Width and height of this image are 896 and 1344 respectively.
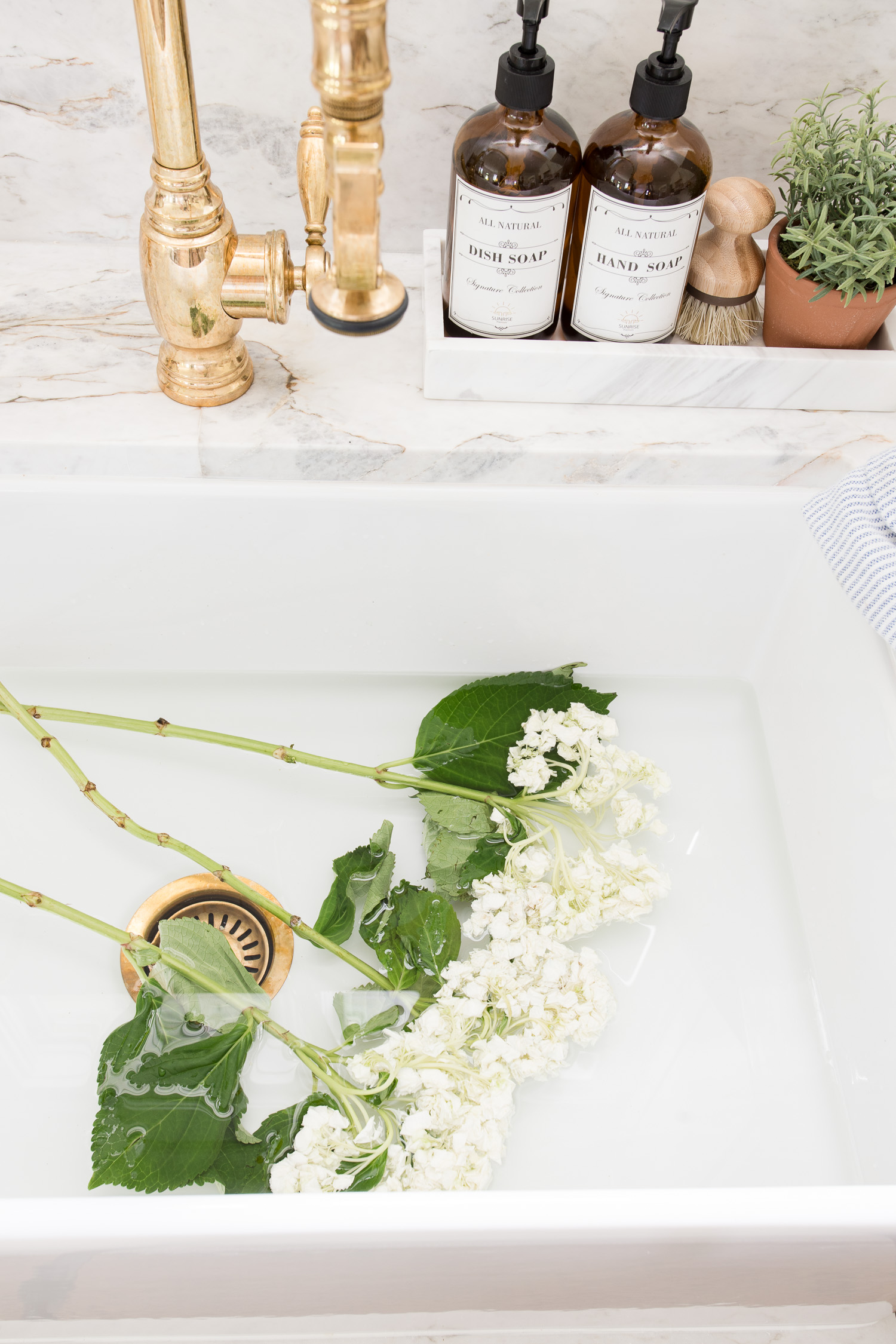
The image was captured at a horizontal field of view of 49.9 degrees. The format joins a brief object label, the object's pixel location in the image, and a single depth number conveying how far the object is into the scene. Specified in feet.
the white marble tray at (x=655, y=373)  2.28
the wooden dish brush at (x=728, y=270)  2.17
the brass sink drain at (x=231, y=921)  2.32
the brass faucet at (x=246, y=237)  1.33
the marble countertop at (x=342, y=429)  2.27
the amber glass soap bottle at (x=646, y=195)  1.98
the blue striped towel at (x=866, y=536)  2.02
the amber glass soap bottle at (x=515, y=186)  1.96
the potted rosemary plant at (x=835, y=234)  2.09
